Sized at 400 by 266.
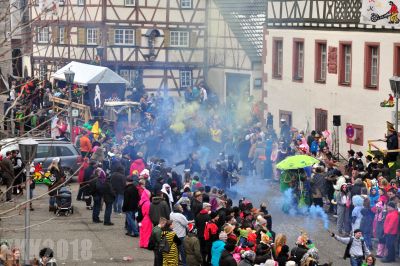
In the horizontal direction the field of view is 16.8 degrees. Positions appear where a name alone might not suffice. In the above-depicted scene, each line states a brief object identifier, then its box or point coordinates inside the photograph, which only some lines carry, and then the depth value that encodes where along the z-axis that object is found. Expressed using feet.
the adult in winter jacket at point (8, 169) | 103.72
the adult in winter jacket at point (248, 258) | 78.38
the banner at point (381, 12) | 132.36
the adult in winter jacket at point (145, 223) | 95.52
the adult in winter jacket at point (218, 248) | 80.48
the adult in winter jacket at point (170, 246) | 84.58
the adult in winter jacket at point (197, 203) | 91.45
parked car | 124.98
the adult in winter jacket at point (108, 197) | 104.06
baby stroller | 108.17
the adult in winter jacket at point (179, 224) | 88.99
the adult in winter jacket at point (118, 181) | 107.24
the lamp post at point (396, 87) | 116.06
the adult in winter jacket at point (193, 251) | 82.99
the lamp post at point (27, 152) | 72.95
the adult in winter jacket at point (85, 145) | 132.98
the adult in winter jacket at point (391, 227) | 92.84
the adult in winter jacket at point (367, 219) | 95.25
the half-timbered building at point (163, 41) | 196.44
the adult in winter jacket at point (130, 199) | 99.50
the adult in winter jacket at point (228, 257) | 76.74
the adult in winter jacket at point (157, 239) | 84.52
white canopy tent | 162.09
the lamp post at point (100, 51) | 187.63
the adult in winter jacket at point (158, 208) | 93.30
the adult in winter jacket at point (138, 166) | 113.09
